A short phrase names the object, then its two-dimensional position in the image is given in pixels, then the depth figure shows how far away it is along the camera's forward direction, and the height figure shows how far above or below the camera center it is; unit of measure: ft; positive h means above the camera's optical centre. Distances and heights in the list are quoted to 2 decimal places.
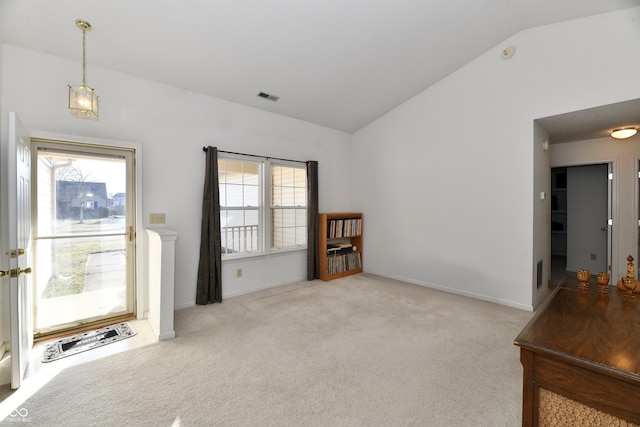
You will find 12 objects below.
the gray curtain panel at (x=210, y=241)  11.39 -1.14
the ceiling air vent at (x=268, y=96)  12.21 +5.01
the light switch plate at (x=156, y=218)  10.38 -0.21
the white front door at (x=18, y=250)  6.07 -0.83
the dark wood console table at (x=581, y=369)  3.24 -1.90
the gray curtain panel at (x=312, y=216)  14.94 -0.21
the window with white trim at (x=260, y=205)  12.62 +0.36
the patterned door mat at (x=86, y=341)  7.71 -3.75
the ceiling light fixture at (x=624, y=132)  11.44 +3.19
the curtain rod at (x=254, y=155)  11.54 +2.58
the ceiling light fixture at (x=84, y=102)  6.86 +2.68
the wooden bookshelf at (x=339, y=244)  15.21 -1.85
